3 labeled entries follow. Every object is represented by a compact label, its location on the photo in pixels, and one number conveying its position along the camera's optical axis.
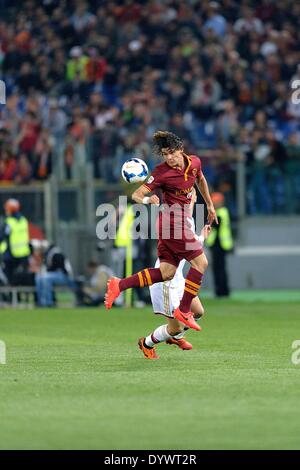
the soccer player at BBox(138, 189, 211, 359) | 13.43
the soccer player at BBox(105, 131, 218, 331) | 13.42
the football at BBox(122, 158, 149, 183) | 13.74
